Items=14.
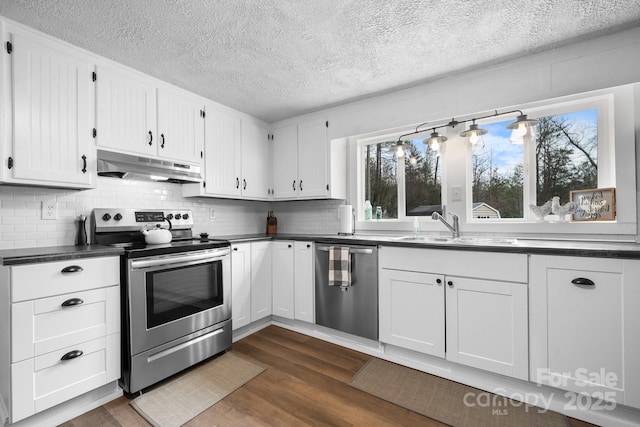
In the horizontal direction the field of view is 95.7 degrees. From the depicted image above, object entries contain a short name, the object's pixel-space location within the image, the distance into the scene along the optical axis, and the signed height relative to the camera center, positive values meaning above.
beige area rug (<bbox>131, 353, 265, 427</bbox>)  1.80 -1.24
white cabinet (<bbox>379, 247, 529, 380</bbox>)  1.95 -0.70
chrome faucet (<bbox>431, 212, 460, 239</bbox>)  2.65 -0.11
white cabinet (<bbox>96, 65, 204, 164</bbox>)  2.27 +0.86
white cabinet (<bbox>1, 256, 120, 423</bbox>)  1.59 -0.69
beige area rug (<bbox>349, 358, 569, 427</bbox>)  1.74 -1.25
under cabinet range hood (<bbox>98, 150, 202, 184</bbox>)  2.25 +0.40
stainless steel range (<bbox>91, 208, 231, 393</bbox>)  2.00 -0.64
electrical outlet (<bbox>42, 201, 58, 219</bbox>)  2.16 +0.04
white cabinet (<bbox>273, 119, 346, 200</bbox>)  3.35 +0.62
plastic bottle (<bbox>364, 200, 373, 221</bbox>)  3.40 +0.03
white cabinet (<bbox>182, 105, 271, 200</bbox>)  3.05 +0.65
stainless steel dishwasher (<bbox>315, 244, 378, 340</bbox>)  2.58 -0.79
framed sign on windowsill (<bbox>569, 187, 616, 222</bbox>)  2.17 +0.05
